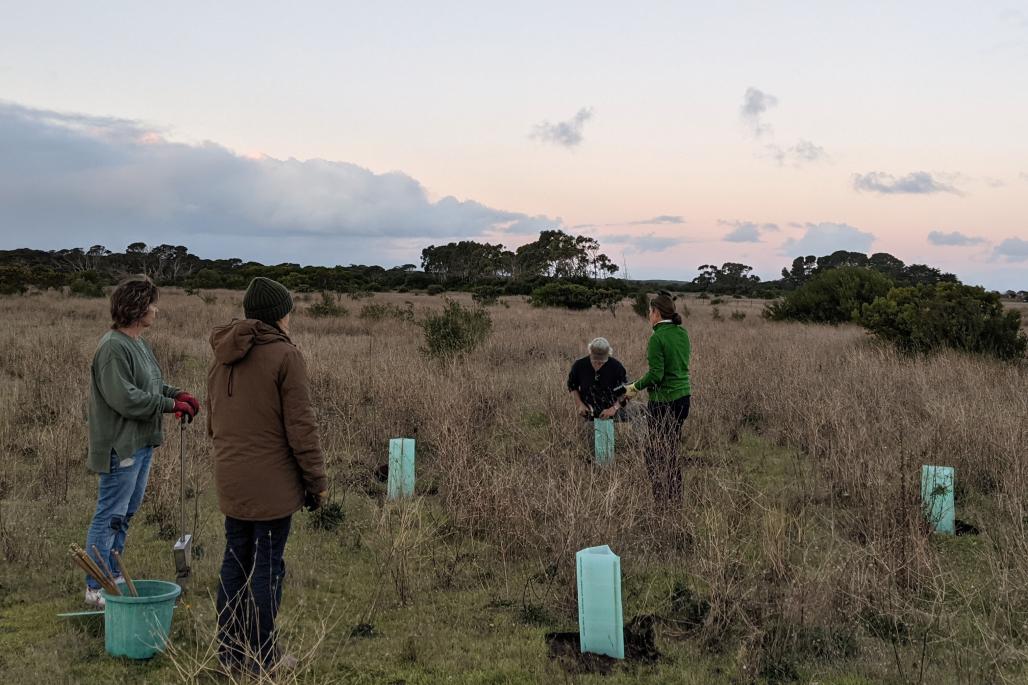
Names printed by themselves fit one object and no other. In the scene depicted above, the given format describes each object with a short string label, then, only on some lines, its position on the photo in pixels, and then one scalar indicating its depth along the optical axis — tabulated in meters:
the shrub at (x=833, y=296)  22.77
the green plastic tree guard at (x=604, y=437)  6.66
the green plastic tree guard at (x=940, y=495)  5.37
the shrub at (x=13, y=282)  27.73
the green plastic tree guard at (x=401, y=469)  6.15
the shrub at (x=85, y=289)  28.94
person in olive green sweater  3.87
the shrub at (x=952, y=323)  12.20
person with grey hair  7.00
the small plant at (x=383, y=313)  20.31
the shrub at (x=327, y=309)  21.92
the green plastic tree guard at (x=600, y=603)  3.67
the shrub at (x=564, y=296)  29.22
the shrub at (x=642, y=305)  23.33
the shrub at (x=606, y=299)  28.91
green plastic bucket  3.62
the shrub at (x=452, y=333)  12.68
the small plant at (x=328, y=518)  5.78
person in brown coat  3.17
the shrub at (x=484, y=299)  30.03
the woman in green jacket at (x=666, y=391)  5.72
